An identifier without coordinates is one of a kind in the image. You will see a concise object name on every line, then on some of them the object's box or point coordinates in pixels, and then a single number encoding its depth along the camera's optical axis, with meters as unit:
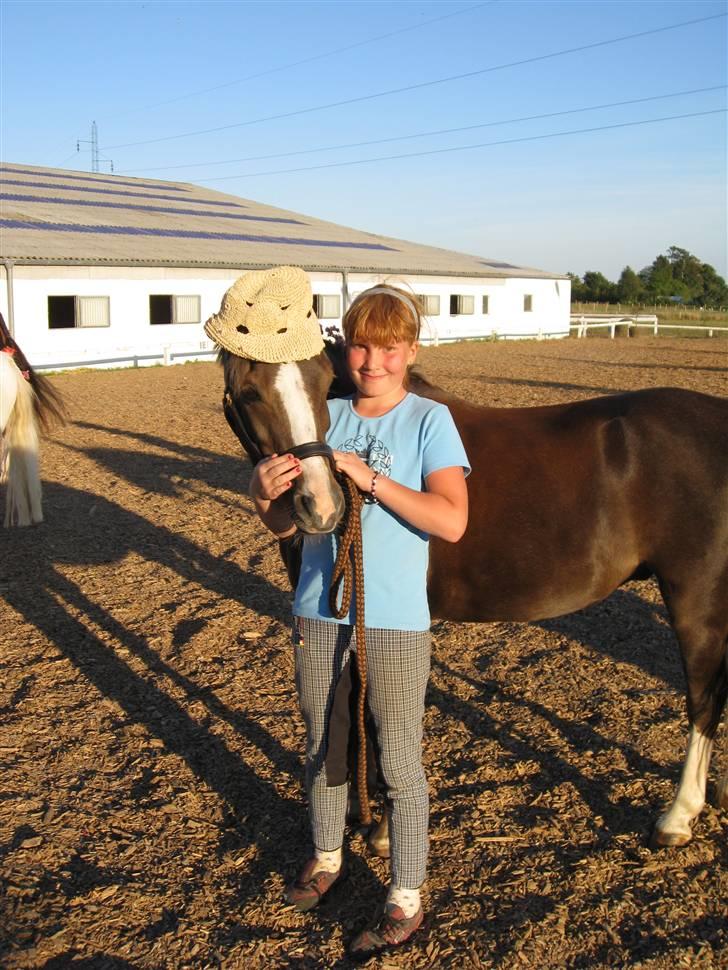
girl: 2.28
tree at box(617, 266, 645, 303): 62.00
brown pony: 2.98
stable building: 19.53
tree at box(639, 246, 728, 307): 62.38
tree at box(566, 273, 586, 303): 66.00
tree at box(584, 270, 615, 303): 64.89
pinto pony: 6.55
